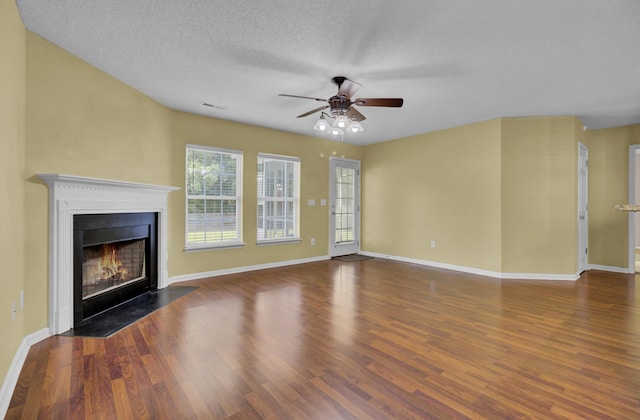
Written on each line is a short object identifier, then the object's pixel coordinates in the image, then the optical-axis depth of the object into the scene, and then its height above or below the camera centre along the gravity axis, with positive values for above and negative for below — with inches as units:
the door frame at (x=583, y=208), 188.4 +1.0
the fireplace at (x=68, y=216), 102.2 -3.1
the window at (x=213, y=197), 179.3 +6.6
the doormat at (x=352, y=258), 244.1 -40.6
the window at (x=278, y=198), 209.0 +7.3
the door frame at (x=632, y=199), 194.7 +7.4
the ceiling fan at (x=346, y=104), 117.3 +41.4
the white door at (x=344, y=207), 249.1 +1.5
